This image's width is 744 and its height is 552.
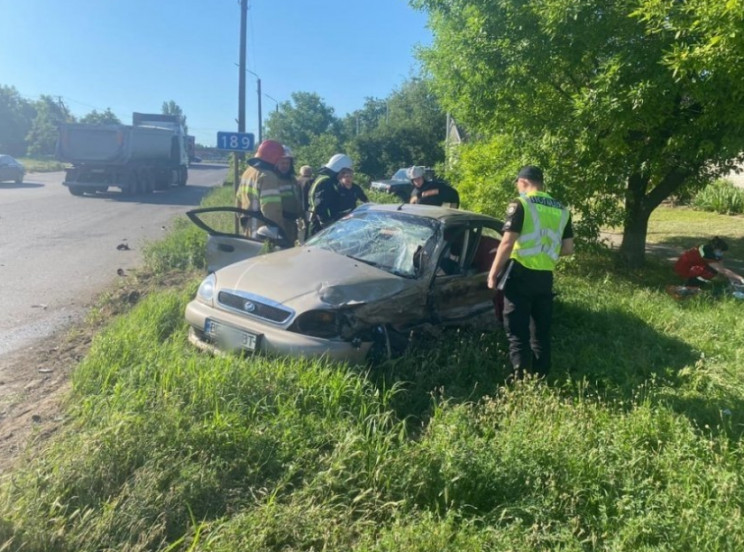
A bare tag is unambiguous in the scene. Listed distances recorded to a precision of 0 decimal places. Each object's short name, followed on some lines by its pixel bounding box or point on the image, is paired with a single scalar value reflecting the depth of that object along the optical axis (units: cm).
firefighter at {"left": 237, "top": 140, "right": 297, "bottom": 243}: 791
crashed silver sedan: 456
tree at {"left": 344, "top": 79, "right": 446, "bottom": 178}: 3422
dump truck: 2198
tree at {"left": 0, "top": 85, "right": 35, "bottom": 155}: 7244
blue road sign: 1179
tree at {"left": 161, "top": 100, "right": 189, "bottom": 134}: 13362
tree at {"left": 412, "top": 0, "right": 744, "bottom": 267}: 670
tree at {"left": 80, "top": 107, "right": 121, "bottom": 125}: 7644
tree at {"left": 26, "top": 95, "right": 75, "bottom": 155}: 6850
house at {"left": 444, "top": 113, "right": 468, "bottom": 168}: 1171
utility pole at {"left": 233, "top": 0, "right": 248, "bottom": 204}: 1697
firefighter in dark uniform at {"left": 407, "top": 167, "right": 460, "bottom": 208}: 891
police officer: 474
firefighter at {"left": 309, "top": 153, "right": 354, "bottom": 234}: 828
